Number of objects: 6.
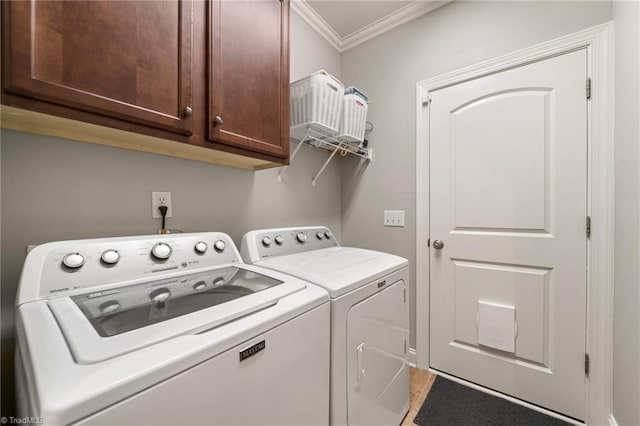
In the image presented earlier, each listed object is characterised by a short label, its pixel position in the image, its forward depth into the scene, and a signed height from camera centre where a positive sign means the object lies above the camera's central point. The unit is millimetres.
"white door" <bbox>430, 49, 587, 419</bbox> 1514 -126
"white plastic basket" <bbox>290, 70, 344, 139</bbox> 1627 +718
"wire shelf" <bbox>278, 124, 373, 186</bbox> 1769 +555
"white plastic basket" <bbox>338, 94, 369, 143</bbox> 1866 +706
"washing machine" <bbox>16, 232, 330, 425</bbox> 465 -292
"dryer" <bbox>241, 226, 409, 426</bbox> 990 -466
